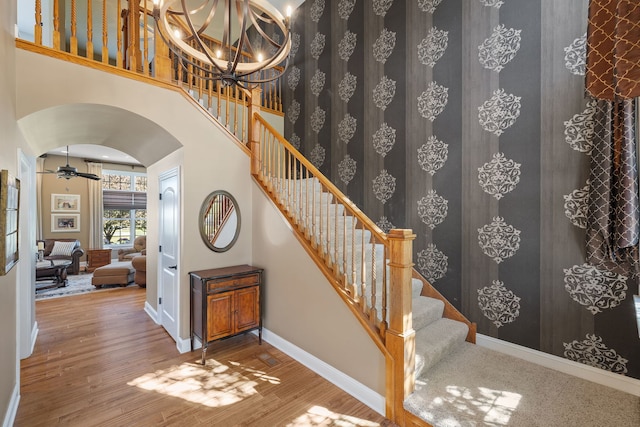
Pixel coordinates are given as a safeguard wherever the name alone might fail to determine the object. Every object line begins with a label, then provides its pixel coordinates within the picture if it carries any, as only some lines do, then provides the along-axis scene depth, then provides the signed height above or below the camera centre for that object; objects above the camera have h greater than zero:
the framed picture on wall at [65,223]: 7.93 -0.38
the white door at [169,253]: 3.36 -0.57
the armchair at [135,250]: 8.02 -1.19
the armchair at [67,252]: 7.09 -1.07
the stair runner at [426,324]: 2.41 -1.15
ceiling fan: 5.66 +0.76
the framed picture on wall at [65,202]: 7.94 +0.20
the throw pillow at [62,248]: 7.11 -0.97
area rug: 5.32 -1.61
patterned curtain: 1.56 +0.25
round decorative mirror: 3.36 -0.15
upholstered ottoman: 5.77 -1.35
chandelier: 1.71 +1.19
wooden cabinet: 2.90 -1.00
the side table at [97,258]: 7.68 -1.33
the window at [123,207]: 8.89 +0.07
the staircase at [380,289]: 2.07 -0.70
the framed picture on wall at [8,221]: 1.53 -0.06
